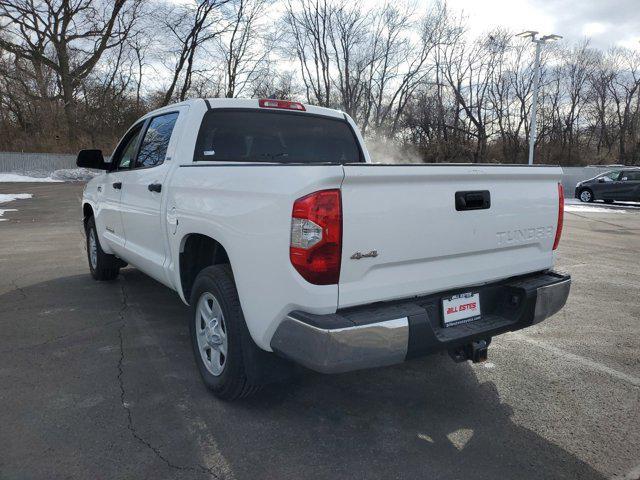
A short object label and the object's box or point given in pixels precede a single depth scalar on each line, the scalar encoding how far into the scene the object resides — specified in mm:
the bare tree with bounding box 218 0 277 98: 37031
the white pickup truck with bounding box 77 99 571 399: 2314
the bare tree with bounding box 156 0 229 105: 35500
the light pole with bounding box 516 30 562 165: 19781
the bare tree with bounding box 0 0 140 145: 34531
